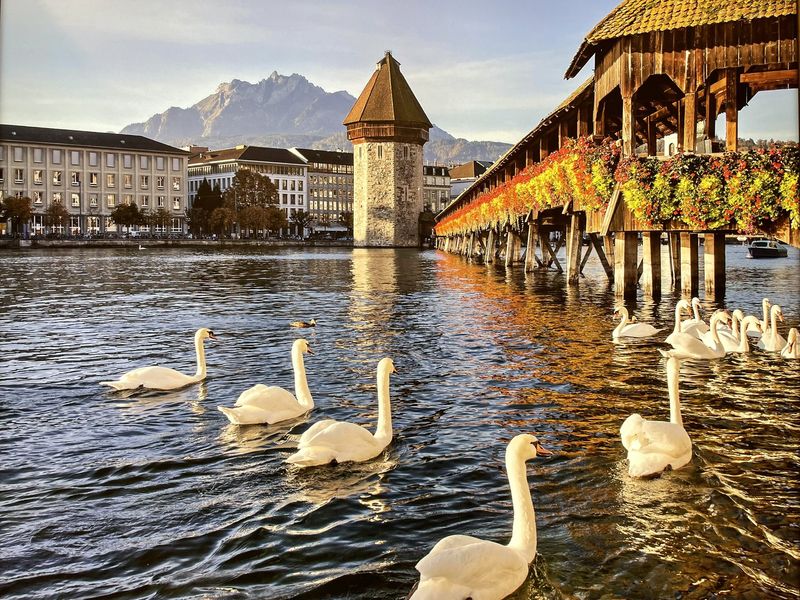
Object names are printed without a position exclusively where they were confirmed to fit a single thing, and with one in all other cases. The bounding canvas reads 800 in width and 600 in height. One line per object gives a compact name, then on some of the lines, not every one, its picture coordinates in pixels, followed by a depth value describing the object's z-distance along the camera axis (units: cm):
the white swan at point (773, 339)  1412
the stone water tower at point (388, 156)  10906
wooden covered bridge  1706
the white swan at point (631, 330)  1580
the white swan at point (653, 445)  735
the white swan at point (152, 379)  1146
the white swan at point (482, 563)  486
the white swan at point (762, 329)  1506
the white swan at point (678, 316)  1395
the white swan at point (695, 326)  1481
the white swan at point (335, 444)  777
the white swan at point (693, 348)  1349
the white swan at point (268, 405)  942
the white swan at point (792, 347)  1341
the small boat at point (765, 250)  6062
